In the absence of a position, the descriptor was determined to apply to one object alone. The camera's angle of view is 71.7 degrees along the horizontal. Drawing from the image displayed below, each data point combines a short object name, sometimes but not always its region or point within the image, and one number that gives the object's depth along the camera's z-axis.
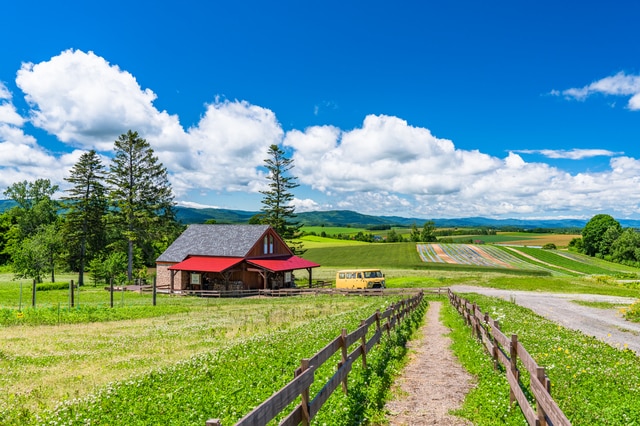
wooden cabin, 47.81
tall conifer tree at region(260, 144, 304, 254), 67.62
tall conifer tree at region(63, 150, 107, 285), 56.06
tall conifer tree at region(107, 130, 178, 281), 54.34
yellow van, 43.91
